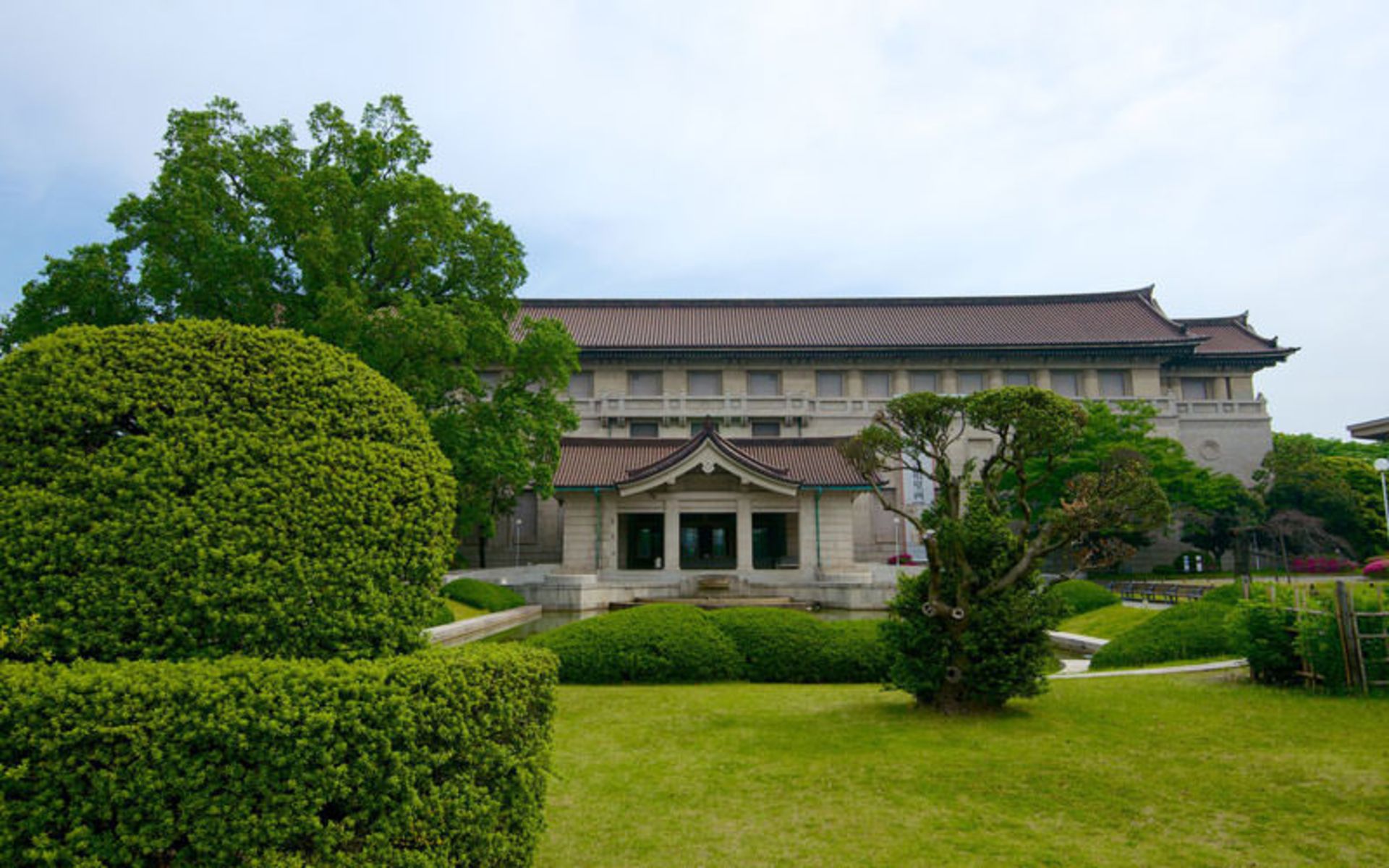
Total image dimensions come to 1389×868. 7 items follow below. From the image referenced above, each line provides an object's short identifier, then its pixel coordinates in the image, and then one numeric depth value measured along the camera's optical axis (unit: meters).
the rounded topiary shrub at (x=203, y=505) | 3.80
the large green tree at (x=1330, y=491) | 33.38
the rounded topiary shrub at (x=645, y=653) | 12.12
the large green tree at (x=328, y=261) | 18.41
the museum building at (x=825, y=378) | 34.94
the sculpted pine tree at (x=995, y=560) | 9.12
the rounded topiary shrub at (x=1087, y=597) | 20.81
